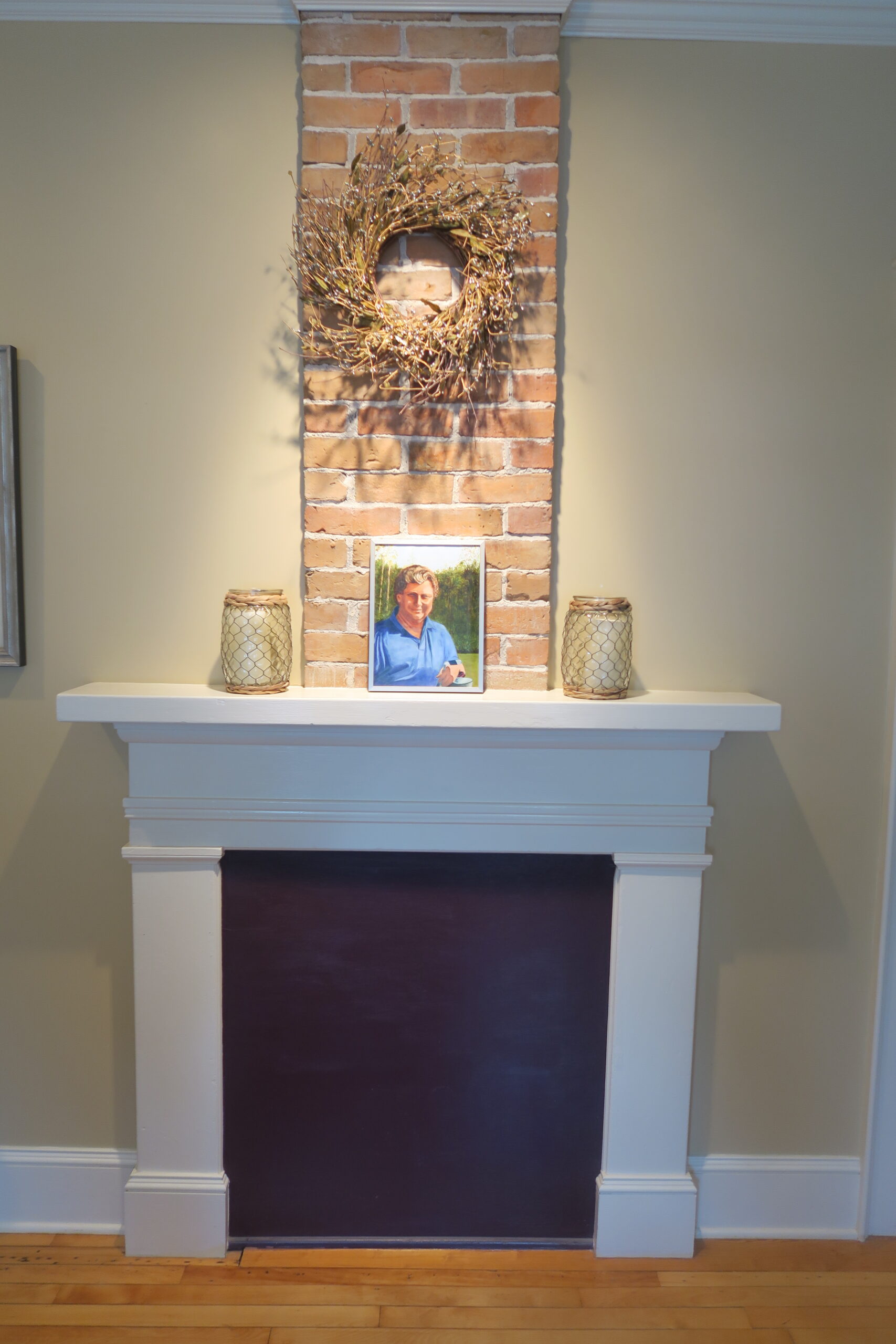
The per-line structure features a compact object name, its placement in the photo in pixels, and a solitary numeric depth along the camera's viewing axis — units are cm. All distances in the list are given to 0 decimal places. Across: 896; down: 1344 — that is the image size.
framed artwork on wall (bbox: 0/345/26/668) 195
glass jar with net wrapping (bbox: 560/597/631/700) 187
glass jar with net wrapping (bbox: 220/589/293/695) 186
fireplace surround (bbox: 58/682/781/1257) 195
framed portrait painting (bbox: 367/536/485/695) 193
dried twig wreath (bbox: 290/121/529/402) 184
